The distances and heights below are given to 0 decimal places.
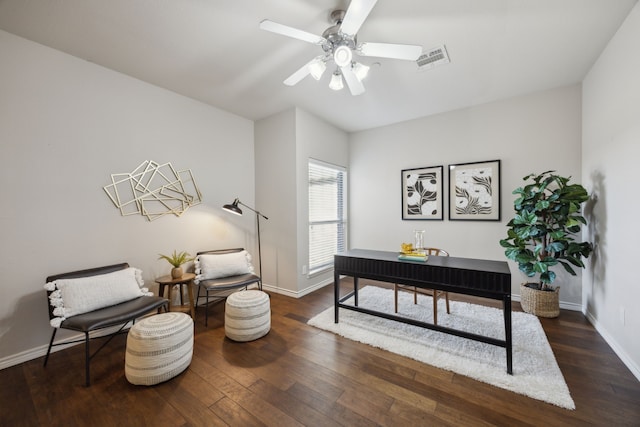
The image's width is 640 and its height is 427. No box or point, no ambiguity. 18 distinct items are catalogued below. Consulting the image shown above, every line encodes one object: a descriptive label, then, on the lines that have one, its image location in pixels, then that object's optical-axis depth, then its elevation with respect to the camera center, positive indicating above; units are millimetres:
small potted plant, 2744 -574
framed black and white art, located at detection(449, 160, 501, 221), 3432 +220
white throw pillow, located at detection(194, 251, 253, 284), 2982 -686
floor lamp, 3137 -26
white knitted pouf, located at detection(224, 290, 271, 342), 2377 -1045
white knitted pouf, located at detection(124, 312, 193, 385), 1788 -1037
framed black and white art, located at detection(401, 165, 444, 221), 3850 +223
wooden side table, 2662 -795
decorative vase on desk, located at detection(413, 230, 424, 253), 2521 -345
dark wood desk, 1889 -602
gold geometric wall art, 2639 +237
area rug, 1794 -1261
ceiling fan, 1558 +1182
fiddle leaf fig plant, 2615 -253
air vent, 2297 +1439
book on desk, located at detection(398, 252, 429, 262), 2324 -474
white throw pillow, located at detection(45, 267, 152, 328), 1982 -688
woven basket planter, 2805 -1107
